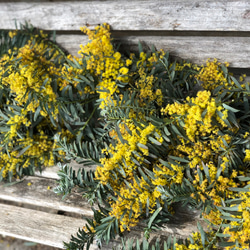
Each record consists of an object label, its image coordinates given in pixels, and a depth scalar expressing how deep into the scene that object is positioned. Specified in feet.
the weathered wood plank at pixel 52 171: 6.80
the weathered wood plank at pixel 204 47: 5.70
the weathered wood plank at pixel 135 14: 5.54
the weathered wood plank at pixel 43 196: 6.45
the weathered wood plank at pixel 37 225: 6.37
